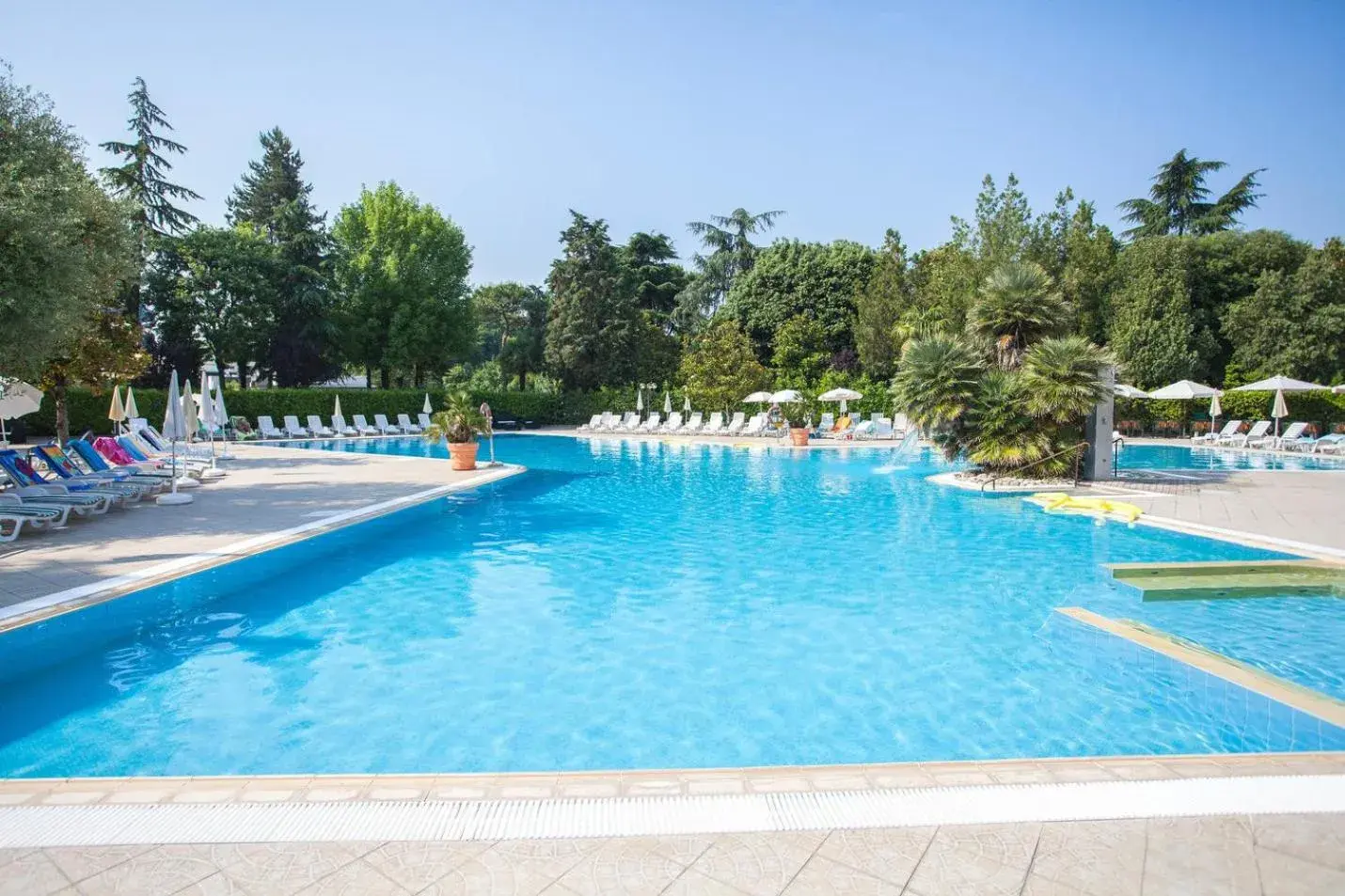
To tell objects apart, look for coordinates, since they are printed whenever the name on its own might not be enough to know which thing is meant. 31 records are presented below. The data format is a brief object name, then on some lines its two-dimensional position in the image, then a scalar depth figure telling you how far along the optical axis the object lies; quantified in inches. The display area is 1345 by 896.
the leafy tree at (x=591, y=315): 1441.9
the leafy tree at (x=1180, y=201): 1656.0
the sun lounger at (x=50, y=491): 379.3
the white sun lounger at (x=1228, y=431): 1029.1
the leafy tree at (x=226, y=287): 1261.1
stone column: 605.9
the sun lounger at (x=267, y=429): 1135.6
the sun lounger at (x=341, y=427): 1178.6
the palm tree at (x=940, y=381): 596.1
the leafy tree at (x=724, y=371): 1295.5
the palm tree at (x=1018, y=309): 620.1
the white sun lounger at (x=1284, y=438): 933.2
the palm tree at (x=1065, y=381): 563.5
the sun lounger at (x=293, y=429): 1160.8
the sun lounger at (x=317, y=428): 1176.2
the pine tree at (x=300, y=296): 1337.4
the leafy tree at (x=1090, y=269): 1270.9
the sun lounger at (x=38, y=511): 344.8
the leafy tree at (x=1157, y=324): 1213.7
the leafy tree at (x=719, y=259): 1747.0
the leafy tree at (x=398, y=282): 1448.1
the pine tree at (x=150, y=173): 1221.1
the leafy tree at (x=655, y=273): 1732.3
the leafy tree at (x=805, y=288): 1491.1
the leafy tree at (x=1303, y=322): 1170.6
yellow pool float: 451.2
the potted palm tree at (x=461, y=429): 658.2
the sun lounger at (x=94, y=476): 439.2
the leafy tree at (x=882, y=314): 1322.6
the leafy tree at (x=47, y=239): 349.1
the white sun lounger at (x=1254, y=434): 981.8
